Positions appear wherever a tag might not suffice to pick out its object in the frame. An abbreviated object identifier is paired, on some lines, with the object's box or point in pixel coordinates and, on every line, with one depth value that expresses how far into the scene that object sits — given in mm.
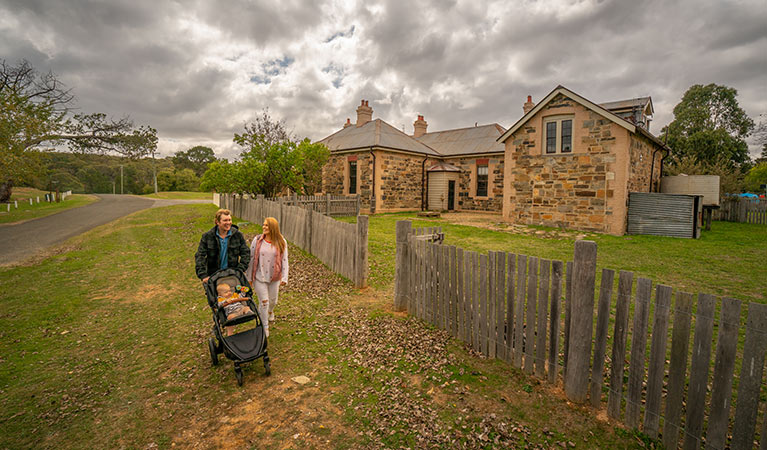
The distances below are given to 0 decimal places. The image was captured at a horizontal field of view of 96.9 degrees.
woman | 5039
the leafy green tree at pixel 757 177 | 32213
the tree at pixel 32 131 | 16692
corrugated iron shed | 13508
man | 4661
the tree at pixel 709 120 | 35656
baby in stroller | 4282
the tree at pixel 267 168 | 17578
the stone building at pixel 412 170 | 22938
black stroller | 4023
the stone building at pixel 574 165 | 14141
